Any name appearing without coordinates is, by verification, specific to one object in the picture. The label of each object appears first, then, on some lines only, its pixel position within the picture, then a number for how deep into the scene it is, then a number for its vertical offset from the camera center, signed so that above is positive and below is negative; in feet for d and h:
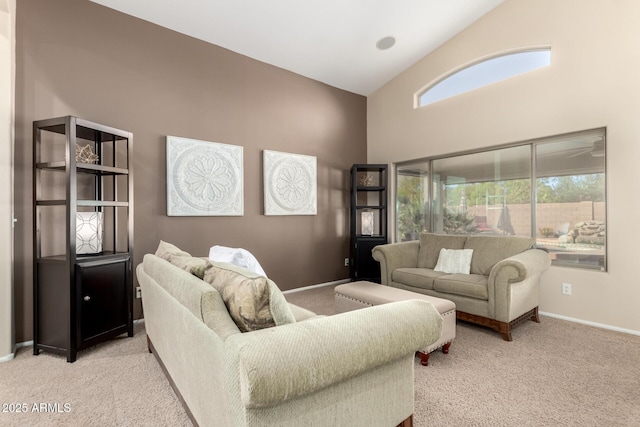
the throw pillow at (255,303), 4.10 -1.21
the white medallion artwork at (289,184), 14.17 +1.36
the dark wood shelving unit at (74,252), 8.13 -1.15
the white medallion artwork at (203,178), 11.58 +1.33
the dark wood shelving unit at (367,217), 16.29 -0.25
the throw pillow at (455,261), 11.71 -1.87
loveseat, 9.23 -2.22
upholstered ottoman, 7.91 -2.40
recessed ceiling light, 13.58 +7.47
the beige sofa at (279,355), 3.35 -1.72
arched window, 12.21 +6.00
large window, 10.97 +0.74
